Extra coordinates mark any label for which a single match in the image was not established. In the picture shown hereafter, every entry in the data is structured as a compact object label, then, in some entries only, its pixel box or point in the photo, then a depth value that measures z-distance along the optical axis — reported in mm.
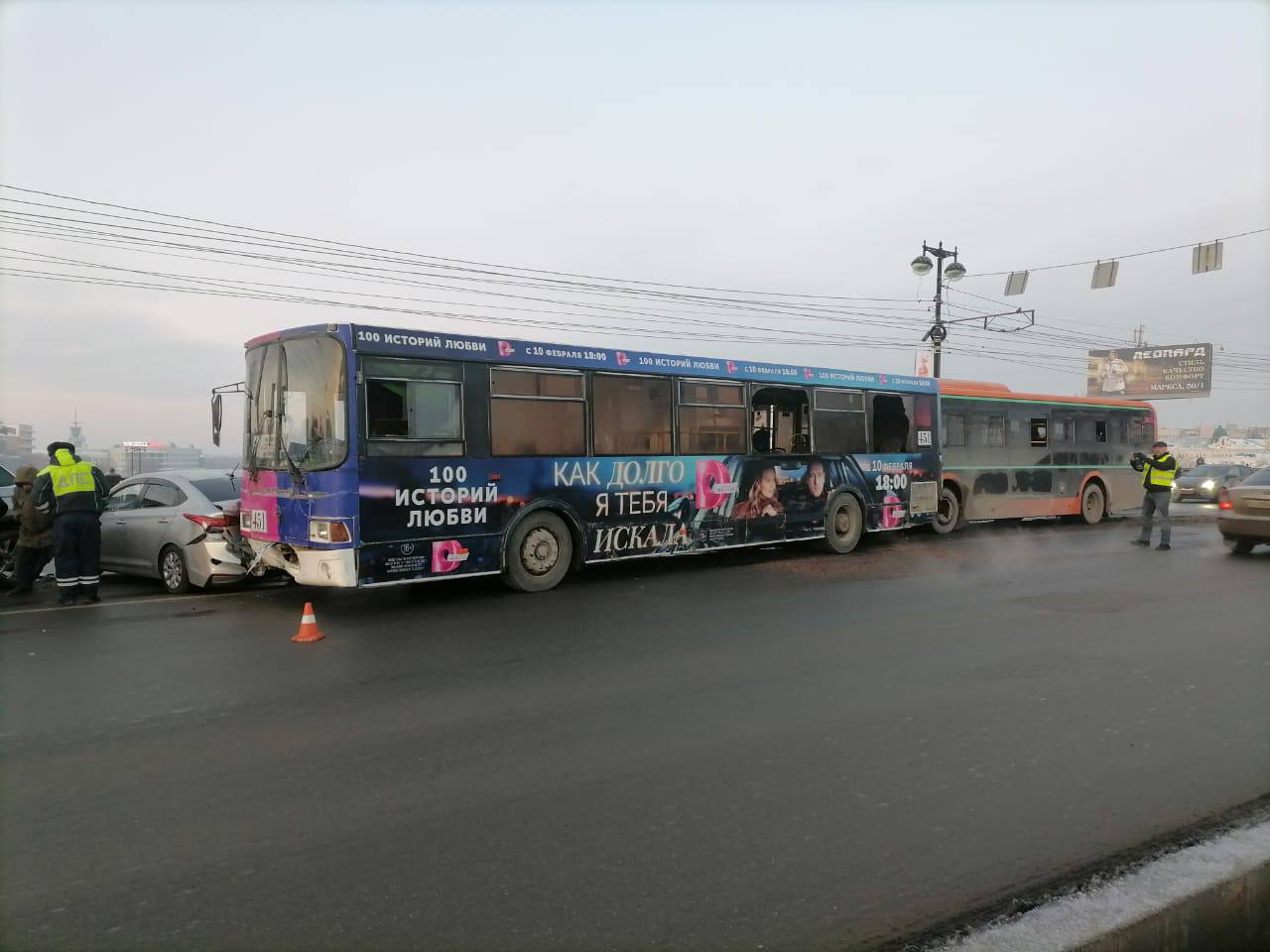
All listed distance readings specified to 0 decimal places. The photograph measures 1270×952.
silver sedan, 9828
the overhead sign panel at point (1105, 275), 21562
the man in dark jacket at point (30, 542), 10023
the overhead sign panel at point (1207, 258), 19094
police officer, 9094
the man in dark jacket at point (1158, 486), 14414
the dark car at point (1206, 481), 29078
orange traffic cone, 7367
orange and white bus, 17844
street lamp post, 25984
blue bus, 8727
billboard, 57938
